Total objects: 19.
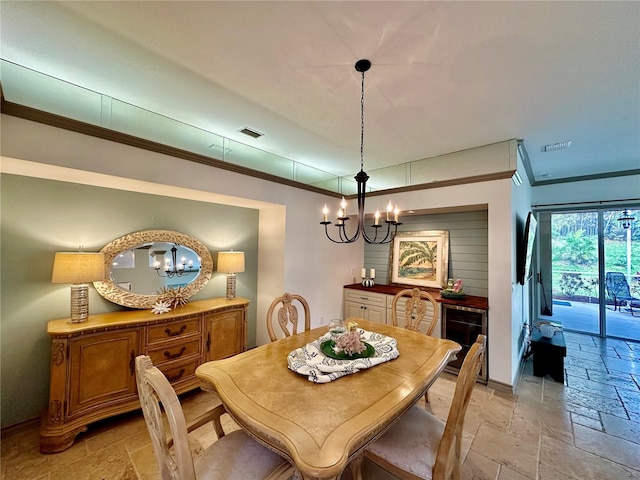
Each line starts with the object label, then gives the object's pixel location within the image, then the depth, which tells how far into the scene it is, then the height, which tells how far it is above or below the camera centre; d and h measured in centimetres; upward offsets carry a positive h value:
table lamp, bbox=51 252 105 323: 222 -27
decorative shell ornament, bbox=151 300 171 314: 269 -67
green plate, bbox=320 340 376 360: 183 -78
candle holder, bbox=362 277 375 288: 468 -66
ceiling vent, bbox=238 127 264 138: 310 +140
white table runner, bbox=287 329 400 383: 162 -79
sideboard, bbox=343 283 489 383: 319 -95
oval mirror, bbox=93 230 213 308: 270 -26
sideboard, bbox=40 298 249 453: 207 -106
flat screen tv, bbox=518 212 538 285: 340 -4
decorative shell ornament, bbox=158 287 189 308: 292 -60
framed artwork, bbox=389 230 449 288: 413 -19
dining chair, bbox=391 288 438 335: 271 -65
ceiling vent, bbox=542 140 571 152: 333 +138
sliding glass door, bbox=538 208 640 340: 468 -41
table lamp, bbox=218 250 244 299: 339 -27
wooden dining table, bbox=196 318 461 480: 107 -83
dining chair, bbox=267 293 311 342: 237 -66
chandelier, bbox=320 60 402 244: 200 +35
